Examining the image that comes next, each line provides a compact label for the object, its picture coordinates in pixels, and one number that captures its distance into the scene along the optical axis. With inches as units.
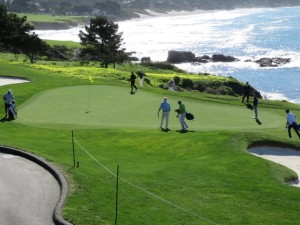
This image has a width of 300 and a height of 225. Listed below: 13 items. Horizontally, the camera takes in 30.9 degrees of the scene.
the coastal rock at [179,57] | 4704.0
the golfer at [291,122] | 1130.7
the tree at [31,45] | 3376.0
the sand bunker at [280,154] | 927.8
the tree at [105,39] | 3481.8
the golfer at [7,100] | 1203.9
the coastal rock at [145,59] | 4557.1
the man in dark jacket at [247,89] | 1592.0
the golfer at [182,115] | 1113.1
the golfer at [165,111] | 1128.2
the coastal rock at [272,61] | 4377.5
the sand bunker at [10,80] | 1765.5
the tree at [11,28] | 3198.8
